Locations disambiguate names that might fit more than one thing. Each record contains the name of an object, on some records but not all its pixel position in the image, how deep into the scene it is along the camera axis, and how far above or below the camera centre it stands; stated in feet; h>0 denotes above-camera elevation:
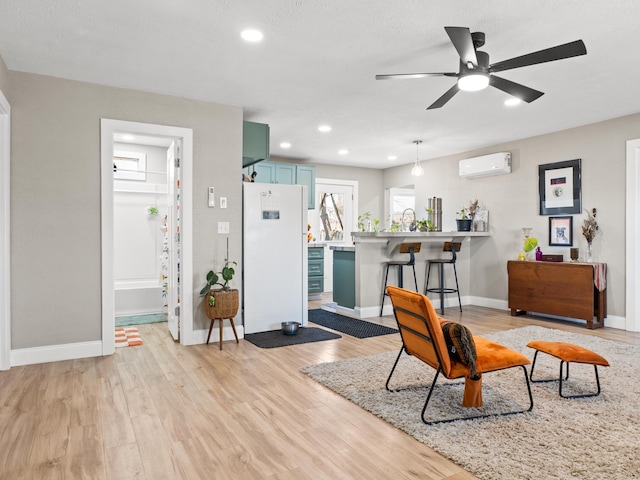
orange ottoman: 9.07 -2.45
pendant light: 20.16 +3.17
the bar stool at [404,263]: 18.48 -1.04
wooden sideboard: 16.55 -2.11
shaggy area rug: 6.62 -3.40
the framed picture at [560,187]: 17.85 +2.17
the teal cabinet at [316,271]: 24.45 -1.88
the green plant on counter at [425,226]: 20.67 +0.57
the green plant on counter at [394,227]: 20.76 +0.51
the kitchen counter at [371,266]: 18.54 -1.23
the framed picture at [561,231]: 18.10 +0.31
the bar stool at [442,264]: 19.38 -1.22
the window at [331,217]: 27.32 +1.30
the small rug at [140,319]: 17.33 -3.40
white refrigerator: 15.30 -0.66
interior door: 14.42 -0.17
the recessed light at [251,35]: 9.44 +4.46
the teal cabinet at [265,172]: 22.95 +3.49
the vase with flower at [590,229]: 17.16 +0.38
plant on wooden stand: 13.34 -1.84
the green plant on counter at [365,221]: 27.98 +1.07
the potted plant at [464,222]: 21.53 +0.79
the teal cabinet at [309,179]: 24.61 +3.35
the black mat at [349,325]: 15.60 -3.39
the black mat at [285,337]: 14.04 -3.39
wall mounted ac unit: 20.33 +3.52
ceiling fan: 8.12 +3.56
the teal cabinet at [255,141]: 15.81 +3.51
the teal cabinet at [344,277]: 18.98 -1.78
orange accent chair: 8.00 -2.24
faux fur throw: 8.09 -1.99
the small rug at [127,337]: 14.10 -3.44
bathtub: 18.76 -2.78
